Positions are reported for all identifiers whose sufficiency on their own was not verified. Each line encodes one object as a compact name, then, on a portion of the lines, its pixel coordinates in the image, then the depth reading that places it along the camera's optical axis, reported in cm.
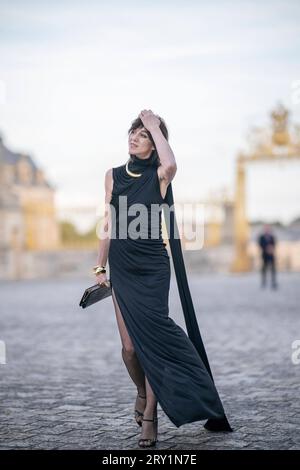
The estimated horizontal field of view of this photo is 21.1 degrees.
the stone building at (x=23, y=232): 3222
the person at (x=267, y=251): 2056
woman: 459
